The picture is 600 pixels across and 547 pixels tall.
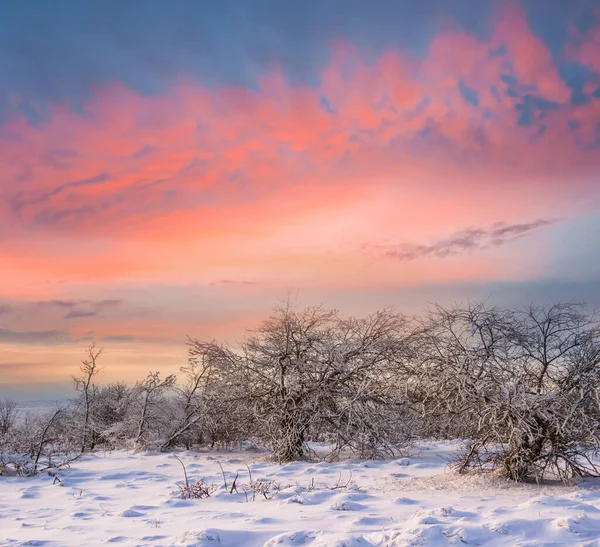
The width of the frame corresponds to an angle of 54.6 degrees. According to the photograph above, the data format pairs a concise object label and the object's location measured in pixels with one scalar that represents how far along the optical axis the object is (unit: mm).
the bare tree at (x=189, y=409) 16750
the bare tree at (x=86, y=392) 20916
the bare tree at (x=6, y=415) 21042
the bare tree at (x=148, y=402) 17422
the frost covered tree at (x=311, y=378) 14445
